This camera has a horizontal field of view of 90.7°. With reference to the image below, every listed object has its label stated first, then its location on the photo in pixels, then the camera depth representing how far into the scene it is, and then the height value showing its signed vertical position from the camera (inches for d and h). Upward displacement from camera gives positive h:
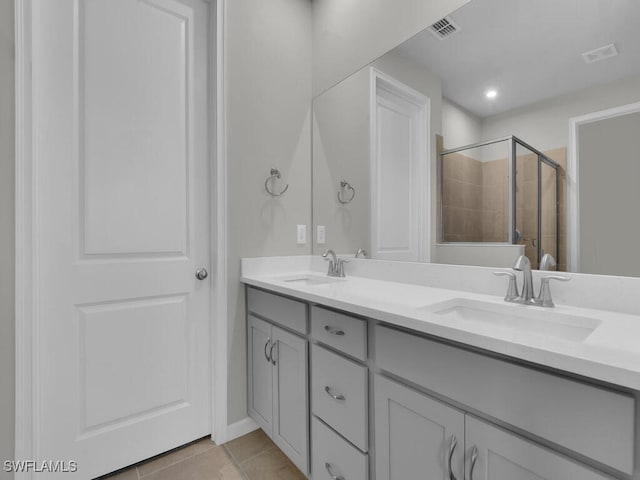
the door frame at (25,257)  48.1 -2.5
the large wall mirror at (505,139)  37.5 +15.2
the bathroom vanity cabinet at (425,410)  23.4 -16.7
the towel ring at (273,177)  72.4 +13.7
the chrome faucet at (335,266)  69.9 -5.7
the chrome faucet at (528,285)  39.4 -5.9
